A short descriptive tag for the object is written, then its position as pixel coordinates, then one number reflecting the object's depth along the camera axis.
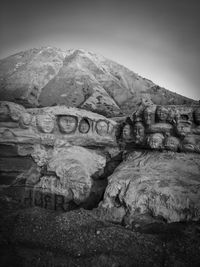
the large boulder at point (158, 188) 4.29
